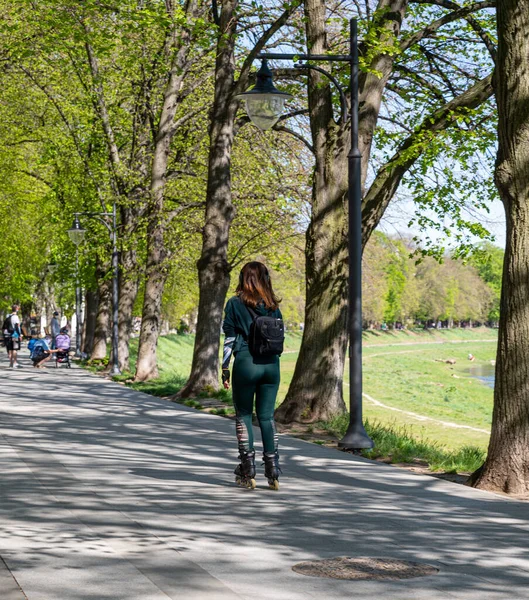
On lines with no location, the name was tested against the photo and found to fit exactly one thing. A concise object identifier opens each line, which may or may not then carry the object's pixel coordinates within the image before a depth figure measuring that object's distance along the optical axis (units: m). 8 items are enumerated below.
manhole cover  5.97
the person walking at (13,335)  33.00
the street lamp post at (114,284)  30.61
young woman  9.32
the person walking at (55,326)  37.47
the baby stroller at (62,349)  34.38
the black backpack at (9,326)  33.62
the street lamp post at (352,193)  12.99
